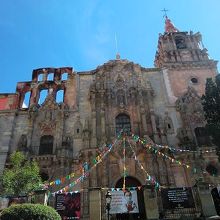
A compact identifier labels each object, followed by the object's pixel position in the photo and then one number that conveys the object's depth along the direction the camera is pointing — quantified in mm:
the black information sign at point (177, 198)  15203
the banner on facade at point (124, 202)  15055
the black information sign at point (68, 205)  15680
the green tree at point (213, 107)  18328
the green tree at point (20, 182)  18547
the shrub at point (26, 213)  10727
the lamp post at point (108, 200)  13227
